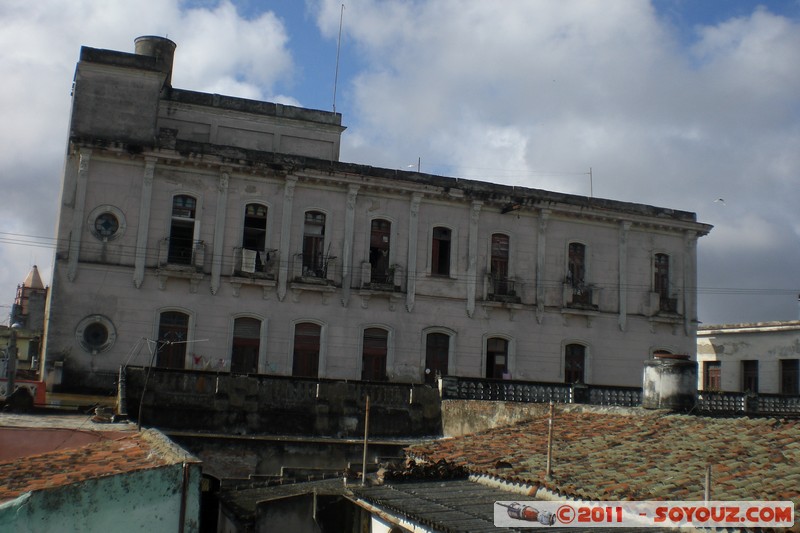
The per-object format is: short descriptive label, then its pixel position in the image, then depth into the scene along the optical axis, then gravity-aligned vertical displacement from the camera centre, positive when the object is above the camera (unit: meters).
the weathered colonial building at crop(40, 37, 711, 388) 23.55 +3.41
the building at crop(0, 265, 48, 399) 41.69 +1.68
